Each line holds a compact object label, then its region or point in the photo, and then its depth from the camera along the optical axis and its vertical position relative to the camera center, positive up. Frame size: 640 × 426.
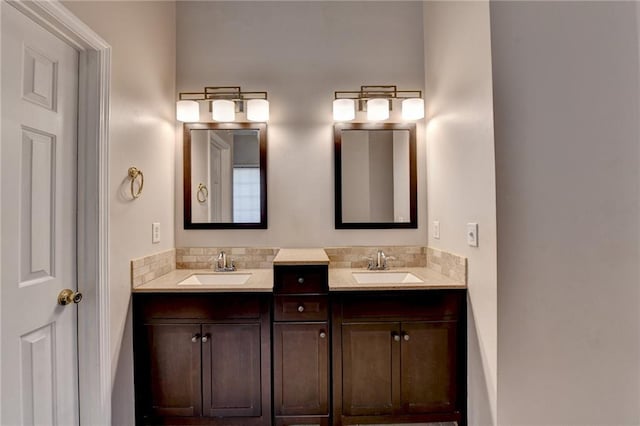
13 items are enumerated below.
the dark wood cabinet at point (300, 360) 1.72 -0.80
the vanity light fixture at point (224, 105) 2.19 +0.79
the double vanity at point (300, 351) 1.71 -0.75
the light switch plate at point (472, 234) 1.59 -0.10
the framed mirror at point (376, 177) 2.29 +0.29
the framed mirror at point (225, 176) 2.28 +0.31
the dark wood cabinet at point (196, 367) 1.71 -0.83
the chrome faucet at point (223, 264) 2.19 -0.33
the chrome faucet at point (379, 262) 2.20 -0.33
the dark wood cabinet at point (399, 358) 1.73 -0.80
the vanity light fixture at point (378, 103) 2.19 +0.80
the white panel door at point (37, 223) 1.11 -0.02
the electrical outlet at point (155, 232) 1.94 -0.09
